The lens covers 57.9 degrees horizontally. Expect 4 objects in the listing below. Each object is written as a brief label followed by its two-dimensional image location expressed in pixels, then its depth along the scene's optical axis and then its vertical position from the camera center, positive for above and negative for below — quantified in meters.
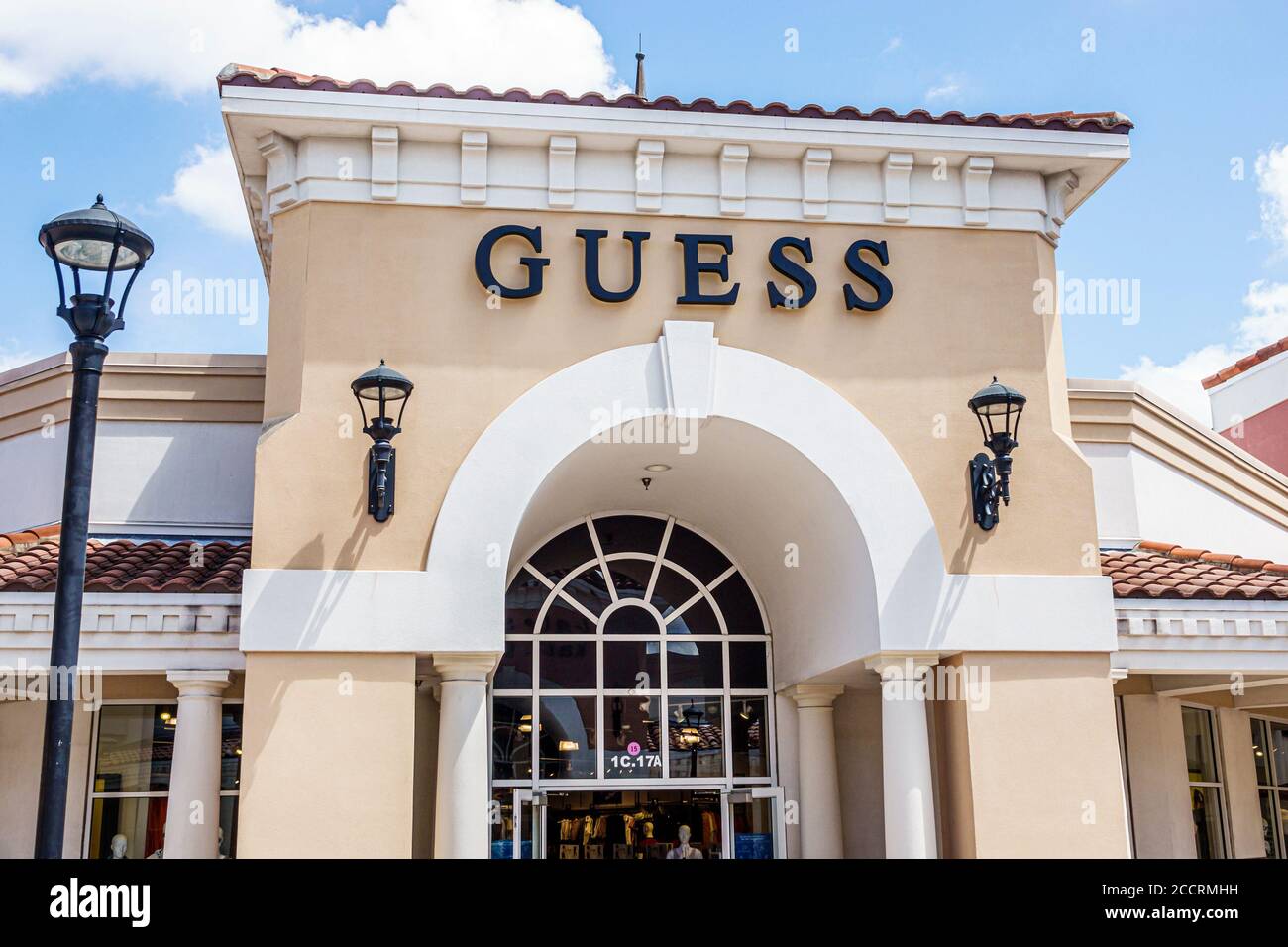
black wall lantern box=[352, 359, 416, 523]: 8.53 +2.63
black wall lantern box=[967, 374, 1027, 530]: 9.16 +2.57
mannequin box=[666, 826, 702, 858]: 11.67 -0.59
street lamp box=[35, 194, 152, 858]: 5.54 +1.88
